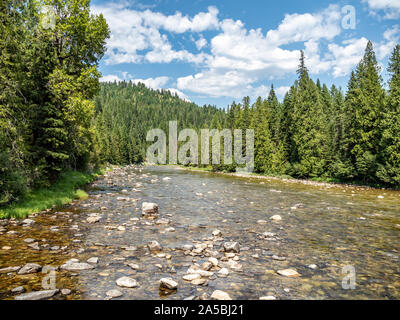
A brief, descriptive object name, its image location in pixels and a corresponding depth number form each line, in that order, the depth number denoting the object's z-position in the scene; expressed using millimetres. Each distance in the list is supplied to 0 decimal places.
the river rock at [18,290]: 5448
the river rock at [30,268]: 6407
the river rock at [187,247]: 8835
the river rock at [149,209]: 14172
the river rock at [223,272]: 6835
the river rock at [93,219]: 12061
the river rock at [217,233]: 10461
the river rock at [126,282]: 6012
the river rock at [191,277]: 6477
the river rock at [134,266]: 7078
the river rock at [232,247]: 8592
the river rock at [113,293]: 5508
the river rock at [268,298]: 5616
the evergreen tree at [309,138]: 44625
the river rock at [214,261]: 7484
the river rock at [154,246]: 8664
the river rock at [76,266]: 6838
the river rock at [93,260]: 7338
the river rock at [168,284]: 5918
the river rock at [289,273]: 6938
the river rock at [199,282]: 6270
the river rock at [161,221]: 12318
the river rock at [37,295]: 5184
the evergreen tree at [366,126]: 35688
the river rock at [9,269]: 6432
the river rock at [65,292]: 5495
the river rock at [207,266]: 7150
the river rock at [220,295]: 5551
